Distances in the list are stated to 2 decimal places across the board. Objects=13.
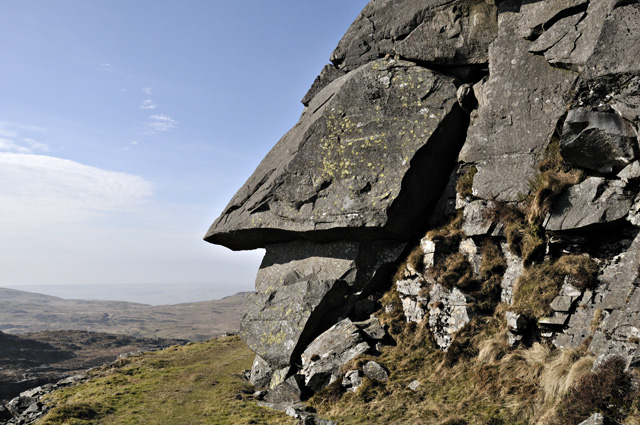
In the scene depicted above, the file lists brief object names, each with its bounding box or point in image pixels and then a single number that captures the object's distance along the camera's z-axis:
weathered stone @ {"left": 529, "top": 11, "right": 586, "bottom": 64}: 16.16
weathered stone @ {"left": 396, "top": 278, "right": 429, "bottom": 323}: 17.03
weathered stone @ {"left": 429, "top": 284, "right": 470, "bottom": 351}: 15.46
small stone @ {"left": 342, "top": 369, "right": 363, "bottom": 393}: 15.56
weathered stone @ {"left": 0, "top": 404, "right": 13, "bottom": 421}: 22.24
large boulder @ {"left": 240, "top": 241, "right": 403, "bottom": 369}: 18.89
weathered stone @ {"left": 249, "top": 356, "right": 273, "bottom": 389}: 19.97
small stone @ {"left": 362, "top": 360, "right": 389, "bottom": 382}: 15.38
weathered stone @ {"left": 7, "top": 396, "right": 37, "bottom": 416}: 22.50
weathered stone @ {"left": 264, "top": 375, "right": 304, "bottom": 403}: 16.97
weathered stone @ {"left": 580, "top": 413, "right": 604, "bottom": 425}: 8.64
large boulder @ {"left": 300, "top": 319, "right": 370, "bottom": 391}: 16.75
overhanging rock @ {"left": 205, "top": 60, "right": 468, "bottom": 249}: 18.64
